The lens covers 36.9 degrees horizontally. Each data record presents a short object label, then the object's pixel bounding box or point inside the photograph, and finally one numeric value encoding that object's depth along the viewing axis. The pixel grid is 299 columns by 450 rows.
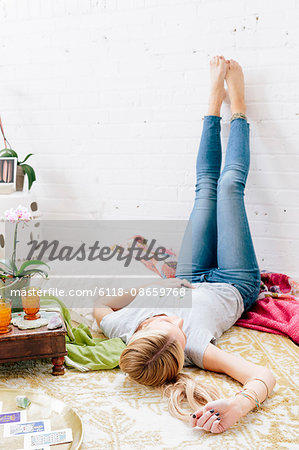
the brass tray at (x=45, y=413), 1.15
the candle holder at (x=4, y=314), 1.54
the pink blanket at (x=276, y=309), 1.99
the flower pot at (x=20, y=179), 2.71
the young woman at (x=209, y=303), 1.44
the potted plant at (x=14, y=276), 1.71
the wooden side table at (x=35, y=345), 1.54
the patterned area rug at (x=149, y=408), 1.24
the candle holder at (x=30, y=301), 1.63
